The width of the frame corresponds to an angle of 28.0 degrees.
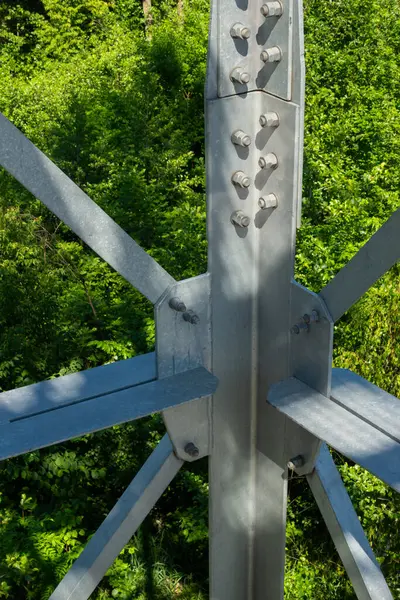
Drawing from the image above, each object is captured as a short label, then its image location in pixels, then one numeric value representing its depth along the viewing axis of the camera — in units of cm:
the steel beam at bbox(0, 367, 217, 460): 143
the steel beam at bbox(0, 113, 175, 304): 141
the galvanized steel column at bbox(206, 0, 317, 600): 154
